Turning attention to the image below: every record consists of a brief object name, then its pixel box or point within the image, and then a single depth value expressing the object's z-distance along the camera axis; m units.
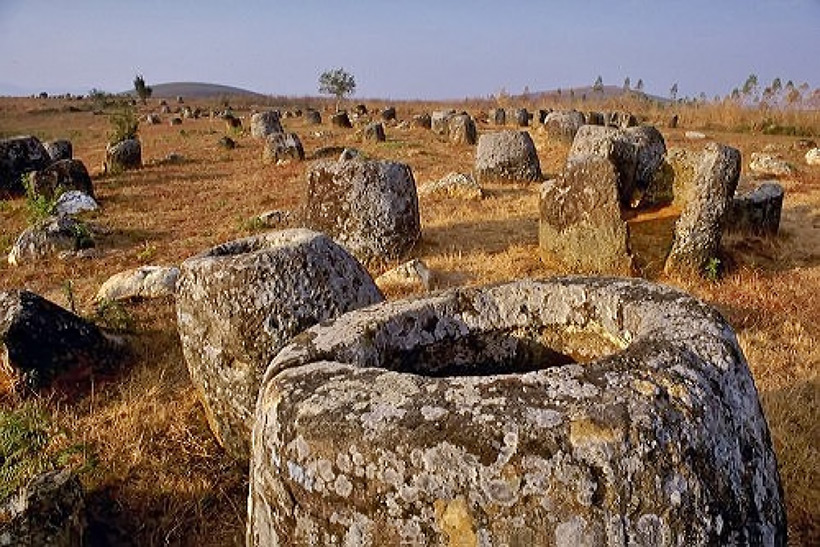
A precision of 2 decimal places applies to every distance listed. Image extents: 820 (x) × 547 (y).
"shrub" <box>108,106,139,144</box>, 19.88
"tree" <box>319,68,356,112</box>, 59.09
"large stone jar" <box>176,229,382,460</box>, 4.15
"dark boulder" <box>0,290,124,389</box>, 5.34
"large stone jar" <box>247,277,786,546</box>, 1.82
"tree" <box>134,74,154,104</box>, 53.81
